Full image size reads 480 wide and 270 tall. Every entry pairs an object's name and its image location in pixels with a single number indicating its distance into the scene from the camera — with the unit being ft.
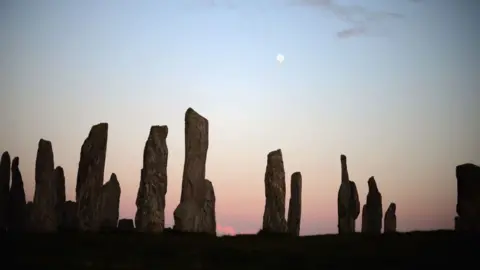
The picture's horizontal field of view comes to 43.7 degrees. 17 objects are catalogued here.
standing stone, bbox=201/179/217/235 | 91.81
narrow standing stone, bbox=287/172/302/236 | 115.75
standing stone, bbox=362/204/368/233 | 120.16
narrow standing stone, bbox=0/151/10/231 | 111.86
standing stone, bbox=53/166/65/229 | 115.85
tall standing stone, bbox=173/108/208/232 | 87.61
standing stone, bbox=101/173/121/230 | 107.58
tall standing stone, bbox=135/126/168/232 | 89.92
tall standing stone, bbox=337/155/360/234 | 117.91
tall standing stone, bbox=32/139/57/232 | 102.17
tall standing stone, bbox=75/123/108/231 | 93.50
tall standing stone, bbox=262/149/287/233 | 99.60
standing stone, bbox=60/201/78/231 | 100.21
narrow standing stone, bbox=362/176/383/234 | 118.21
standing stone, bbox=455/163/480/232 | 76.69
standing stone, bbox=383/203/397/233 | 122.01
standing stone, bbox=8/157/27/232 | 112.78
